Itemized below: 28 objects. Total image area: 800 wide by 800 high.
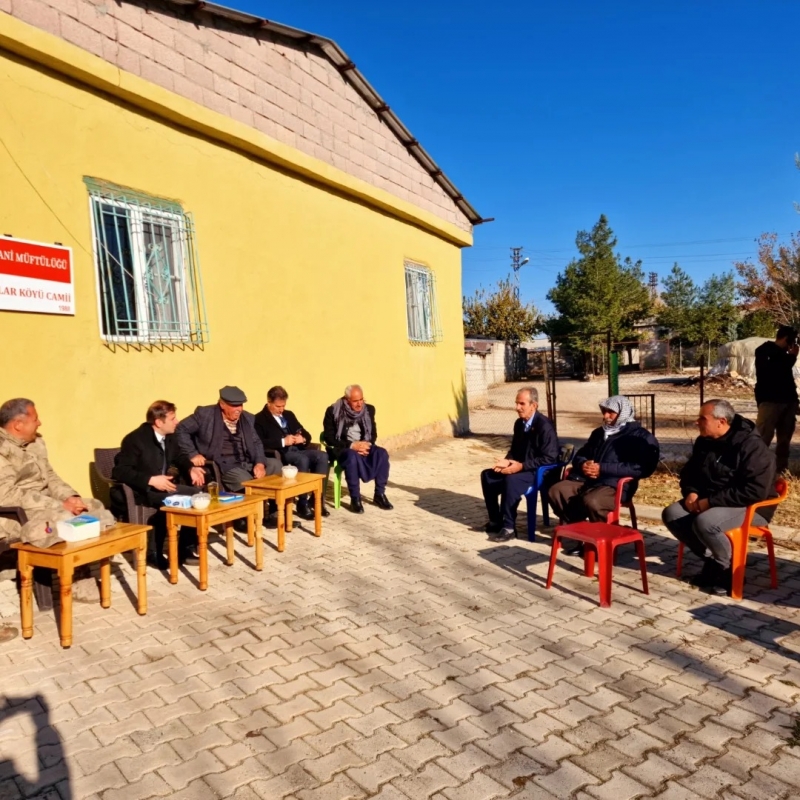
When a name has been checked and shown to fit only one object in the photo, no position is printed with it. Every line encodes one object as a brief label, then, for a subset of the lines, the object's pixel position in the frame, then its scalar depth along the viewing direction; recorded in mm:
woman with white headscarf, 5070
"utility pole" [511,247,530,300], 58875
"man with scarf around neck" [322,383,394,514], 6926
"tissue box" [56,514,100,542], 3746
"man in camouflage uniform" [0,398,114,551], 4047
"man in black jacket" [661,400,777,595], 4258
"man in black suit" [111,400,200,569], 4930
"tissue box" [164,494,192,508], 4609
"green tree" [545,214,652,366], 34719
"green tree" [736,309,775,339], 32062
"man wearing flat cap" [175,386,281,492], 5832
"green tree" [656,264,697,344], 34625
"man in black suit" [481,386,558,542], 5789
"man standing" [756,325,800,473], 7395
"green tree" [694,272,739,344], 33781
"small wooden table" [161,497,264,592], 4488
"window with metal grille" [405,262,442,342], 11523
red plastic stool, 4199
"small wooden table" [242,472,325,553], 5465
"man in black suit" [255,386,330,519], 6762
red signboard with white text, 5023
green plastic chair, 7059
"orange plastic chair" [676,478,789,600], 4277
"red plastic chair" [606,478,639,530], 4812
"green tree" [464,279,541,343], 39406
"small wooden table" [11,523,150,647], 3588
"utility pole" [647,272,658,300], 65144
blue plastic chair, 5777
